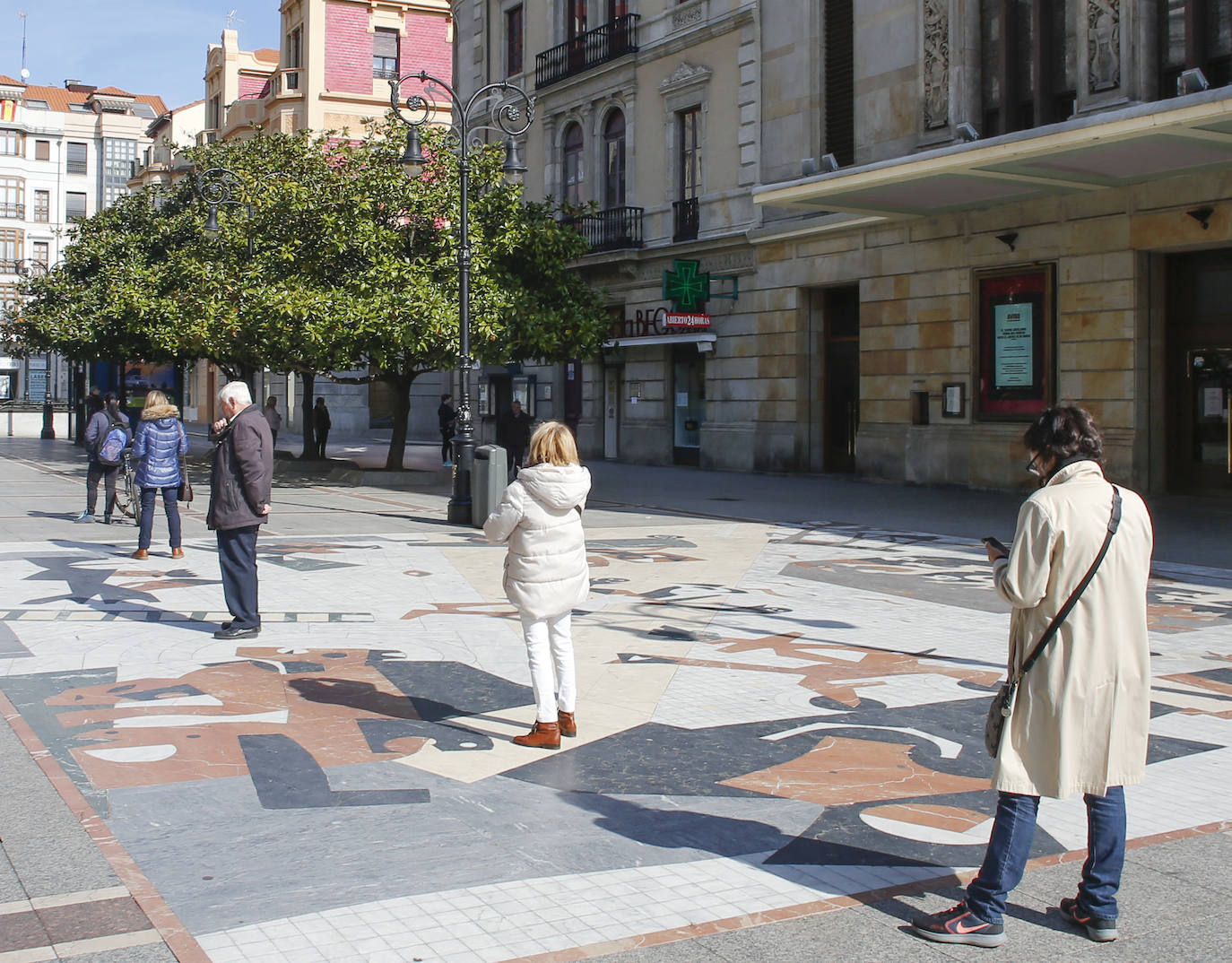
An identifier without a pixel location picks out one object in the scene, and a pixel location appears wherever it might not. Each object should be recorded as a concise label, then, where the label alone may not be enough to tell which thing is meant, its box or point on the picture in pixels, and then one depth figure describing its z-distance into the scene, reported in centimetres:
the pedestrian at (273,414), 3048
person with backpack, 1586
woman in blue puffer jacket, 1287
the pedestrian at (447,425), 3039
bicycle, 1605
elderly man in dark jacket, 877
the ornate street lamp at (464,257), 1695
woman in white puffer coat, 597
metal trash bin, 1590
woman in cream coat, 382
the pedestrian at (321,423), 3066
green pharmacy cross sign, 2764
